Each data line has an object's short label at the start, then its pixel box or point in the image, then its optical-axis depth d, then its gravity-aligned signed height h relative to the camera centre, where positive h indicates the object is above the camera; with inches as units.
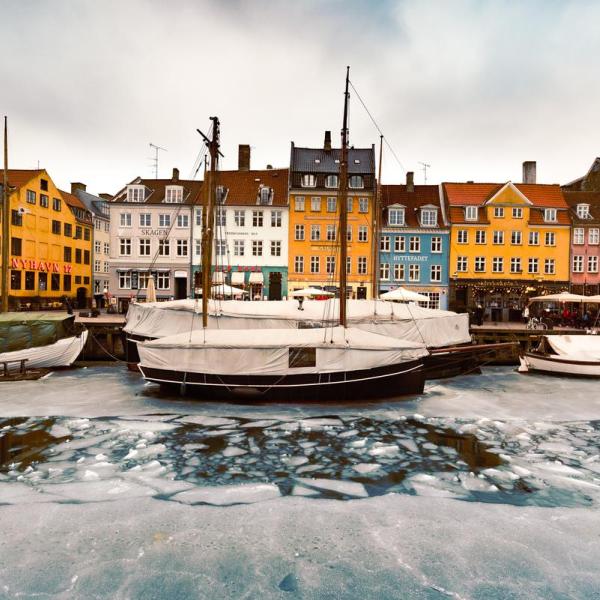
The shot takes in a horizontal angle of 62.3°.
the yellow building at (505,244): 1737.2 +155.3
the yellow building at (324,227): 1755.7 +205.8
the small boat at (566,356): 836.6 -119.1
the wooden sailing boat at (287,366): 628.1 -104.6
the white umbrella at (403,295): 1040.8 -19.6
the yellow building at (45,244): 1715.1 +143.2
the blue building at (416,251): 1759.4 +125.1
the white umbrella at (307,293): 1194.3 -20.2
